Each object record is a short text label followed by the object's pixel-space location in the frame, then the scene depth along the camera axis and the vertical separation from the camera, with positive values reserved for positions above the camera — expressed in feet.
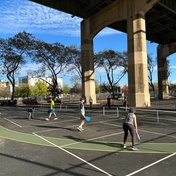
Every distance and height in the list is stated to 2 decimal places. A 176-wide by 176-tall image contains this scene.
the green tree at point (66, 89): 414.90 +13.31
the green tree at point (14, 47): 150.41 +33.56
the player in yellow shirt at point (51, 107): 51.89 -2.56
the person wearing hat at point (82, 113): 37.70 -2.97
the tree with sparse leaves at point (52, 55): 159.51 +30.50
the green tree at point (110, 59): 183.52 +30.55
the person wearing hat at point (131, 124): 24.98 -3.40
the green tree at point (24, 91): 340.39 +9.08
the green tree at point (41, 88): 336.29 +12.33
